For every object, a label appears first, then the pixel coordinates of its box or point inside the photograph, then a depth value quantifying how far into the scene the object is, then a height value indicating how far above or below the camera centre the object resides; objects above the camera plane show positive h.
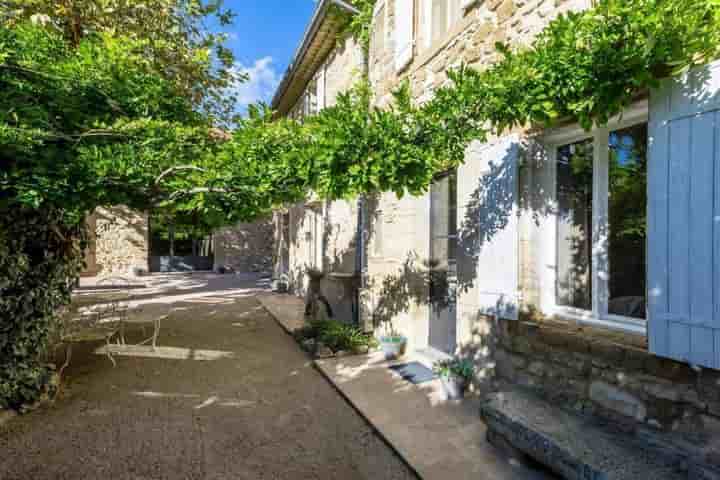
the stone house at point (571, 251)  2.00 -0.08
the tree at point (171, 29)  4.71 +3.02
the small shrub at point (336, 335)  5.12 -1.40
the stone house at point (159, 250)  14.63 -0.52
